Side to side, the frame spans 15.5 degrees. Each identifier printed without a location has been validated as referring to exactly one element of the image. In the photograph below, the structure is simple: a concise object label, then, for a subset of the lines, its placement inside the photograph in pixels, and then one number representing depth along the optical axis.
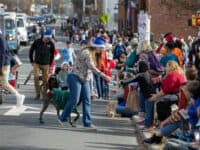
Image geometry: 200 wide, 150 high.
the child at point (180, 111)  10.82
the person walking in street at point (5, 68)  16.47
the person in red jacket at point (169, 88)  12.36
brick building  53.81
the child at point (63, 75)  15.83
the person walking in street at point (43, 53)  20.23
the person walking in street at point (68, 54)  22.97
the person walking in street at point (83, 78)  14.40
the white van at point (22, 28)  57.67
